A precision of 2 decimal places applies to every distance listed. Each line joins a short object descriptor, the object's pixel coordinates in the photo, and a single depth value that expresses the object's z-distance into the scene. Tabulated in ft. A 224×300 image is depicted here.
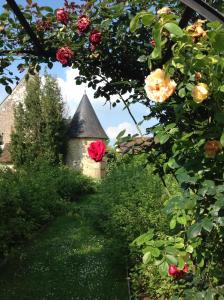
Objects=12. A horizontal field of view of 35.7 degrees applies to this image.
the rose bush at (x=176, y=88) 4.87
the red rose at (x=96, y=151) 6.81
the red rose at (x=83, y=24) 7.87
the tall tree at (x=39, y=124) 65.99
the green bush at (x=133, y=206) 17.22
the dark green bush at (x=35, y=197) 19.70
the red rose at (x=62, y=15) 8.25
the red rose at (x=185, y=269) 5.97
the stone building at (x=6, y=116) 81.70
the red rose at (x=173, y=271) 5.80
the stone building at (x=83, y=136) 72.44
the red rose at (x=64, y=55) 7.82
